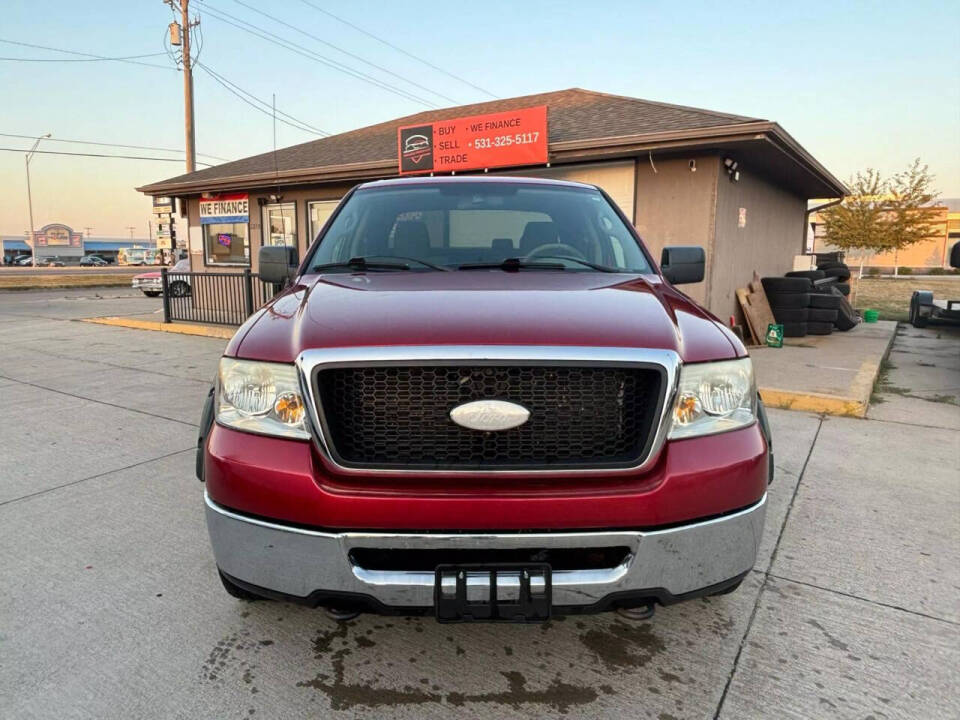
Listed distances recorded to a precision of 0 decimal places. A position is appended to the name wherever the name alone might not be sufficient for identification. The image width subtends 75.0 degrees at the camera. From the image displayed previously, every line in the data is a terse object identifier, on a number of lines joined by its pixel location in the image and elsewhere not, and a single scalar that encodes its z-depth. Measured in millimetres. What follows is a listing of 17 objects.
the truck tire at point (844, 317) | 11727
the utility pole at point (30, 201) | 50506
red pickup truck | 1772
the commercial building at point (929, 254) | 52688
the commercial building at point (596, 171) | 8734
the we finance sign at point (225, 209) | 13789
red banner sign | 9438
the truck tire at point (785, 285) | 10492
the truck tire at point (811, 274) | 12241
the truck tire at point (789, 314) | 10430
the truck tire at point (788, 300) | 10445
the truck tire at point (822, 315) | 10945
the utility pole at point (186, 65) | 22066
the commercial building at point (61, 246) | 96125
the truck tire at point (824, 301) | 10922
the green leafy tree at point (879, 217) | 26344
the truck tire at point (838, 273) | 14477
